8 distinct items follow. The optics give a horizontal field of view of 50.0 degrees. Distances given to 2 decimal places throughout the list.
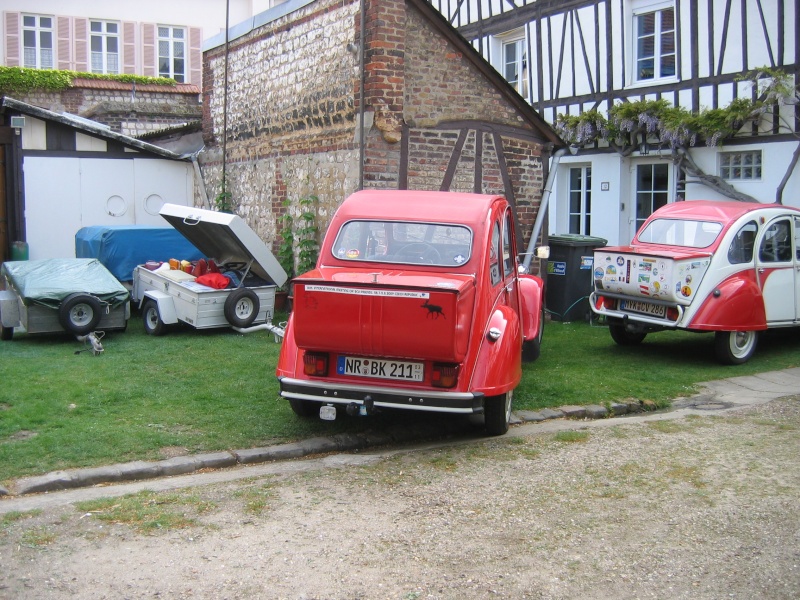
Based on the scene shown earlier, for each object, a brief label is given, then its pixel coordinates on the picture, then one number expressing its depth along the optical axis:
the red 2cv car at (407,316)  6.06
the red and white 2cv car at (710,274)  9.69
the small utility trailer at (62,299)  10.10
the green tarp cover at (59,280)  10.11
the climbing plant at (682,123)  14.28
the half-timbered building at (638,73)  14.57
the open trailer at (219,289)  10.73
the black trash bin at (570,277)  13.05
